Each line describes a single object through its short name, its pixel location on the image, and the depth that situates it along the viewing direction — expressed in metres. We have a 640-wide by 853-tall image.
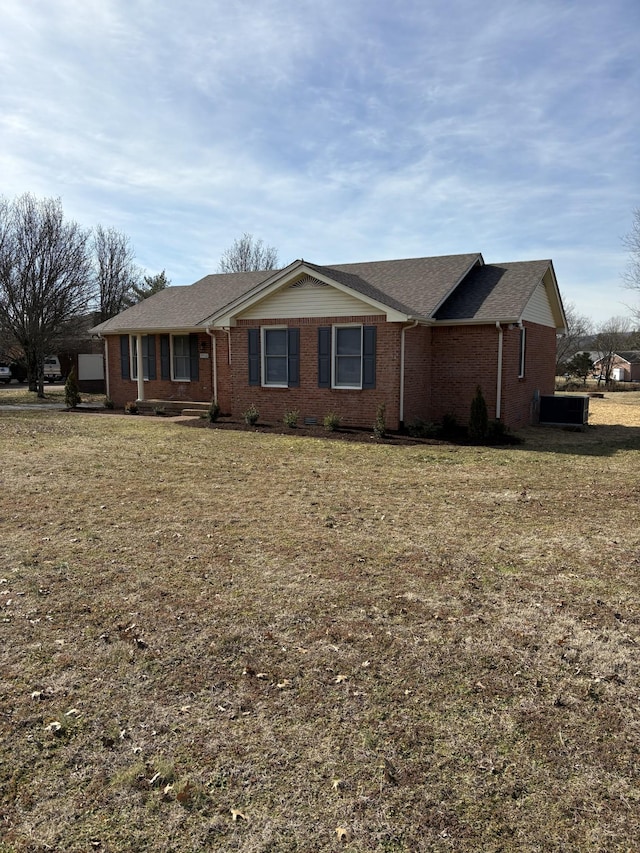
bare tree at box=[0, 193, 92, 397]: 26.31
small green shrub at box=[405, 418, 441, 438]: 13.98
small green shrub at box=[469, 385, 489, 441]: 13.57
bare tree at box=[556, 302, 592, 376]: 42.81
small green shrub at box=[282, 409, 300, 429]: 15.21
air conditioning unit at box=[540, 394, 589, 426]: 16.89
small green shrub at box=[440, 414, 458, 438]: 14.59
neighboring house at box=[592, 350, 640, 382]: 62.97
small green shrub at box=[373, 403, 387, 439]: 13.74
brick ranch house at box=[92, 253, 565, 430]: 14.42
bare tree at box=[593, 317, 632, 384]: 41.91
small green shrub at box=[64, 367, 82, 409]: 21.05
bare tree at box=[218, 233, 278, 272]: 46.00
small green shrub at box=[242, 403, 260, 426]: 15.60
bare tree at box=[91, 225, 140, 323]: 45.91
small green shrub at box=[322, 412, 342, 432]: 14.55
